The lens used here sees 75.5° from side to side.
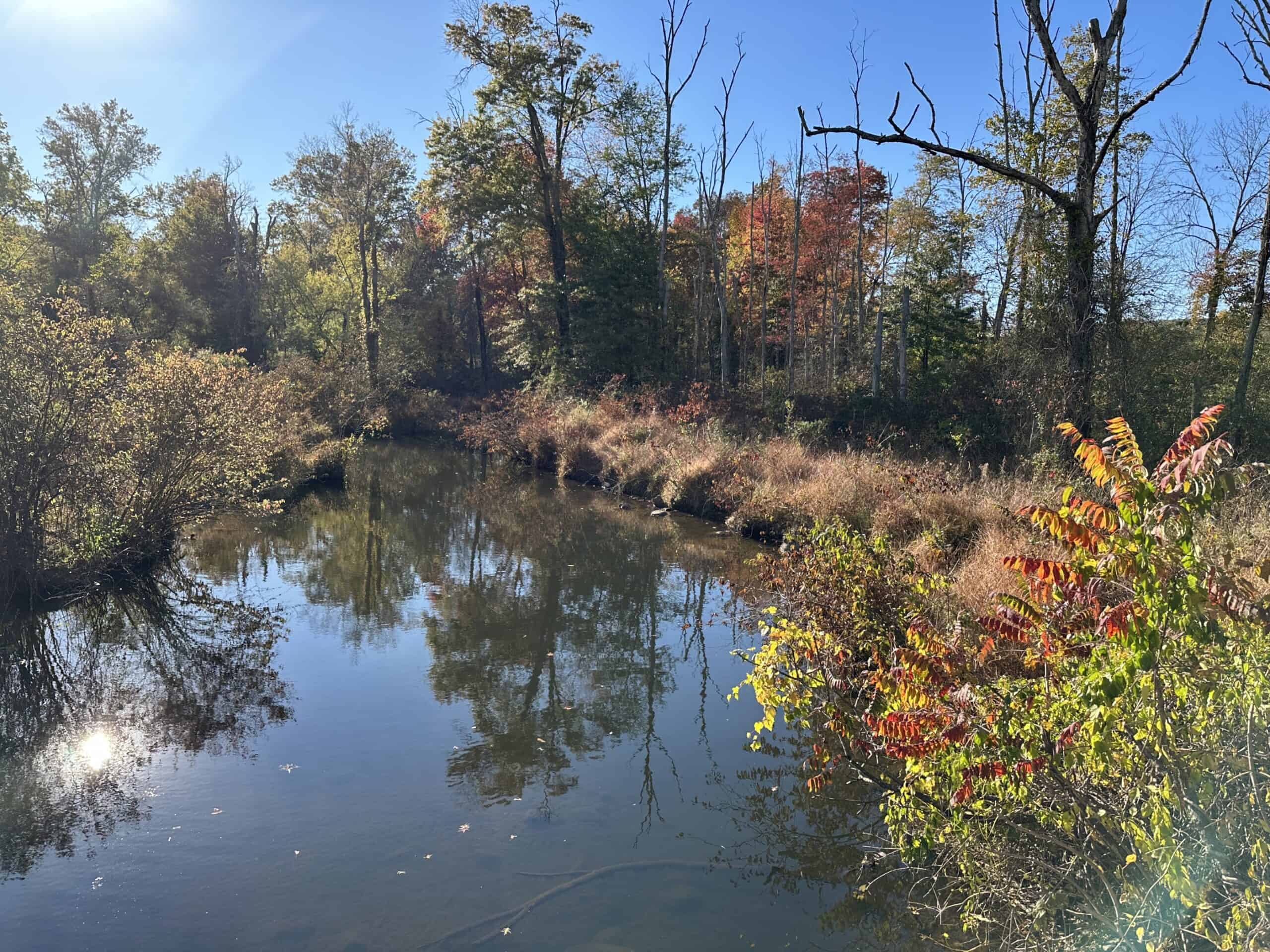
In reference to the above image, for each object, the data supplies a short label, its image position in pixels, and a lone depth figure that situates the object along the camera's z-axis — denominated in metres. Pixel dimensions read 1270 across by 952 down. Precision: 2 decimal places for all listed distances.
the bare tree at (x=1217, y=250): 18.44
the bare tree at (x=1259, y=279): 14.02
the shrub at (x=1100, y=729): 2.58
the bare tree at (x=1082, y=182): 8.38
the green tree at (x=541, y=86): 26.59
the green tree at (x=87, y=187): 32.81
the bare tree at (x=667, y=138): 26.78
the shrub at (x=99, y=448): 8.83
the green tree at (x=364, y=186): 33.03
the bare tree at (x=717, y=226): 25.78
